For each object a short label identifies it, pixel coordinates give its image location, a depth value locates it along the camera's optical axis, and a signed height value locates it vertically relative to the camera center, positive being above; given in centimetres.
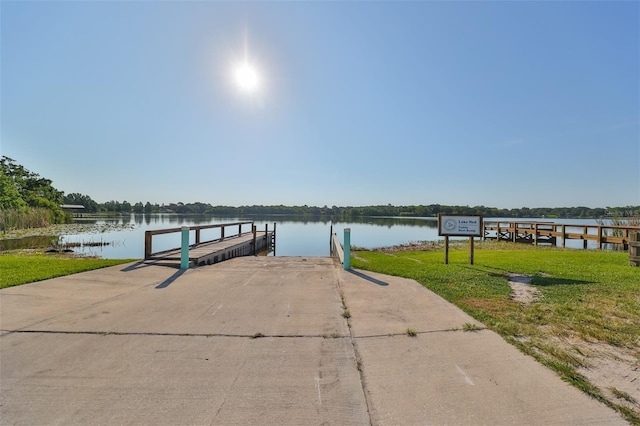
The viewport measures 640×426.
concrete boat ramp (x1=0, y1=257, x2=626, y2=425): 228 -142
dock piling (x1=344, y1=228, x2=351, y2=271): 868 -100
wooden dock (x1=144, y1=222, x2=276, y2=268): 960 -146
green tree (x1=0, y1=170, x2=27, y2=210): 3216 +137
